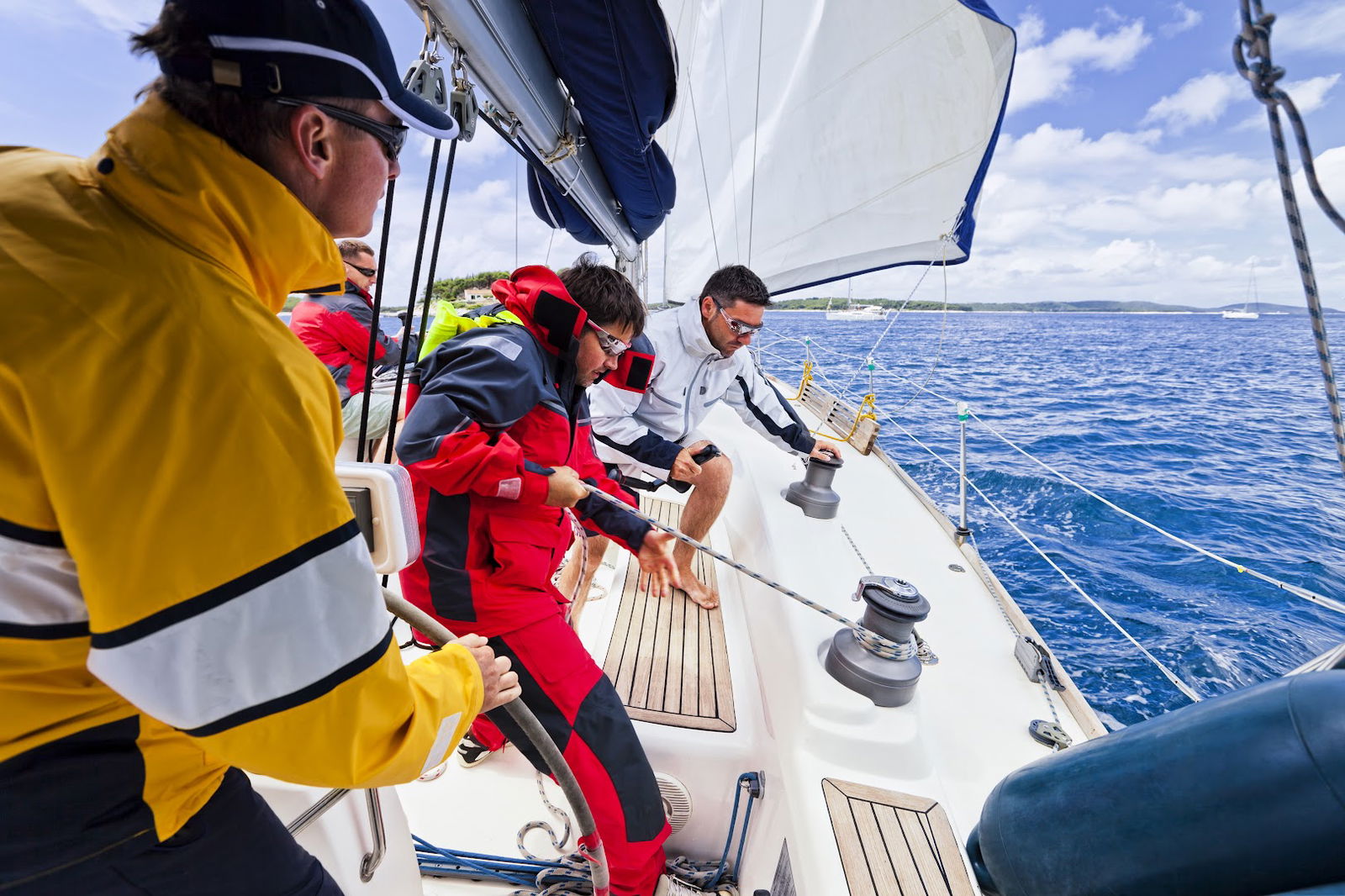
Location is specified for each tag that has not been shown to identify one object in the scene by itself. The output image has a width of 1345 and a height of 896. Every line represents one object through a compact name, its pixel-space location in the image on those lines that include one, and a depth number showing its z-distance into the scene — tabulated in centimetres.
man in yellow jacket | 42
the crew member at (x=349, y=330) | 242
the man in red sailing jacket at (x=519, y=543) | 130
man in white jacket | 242
